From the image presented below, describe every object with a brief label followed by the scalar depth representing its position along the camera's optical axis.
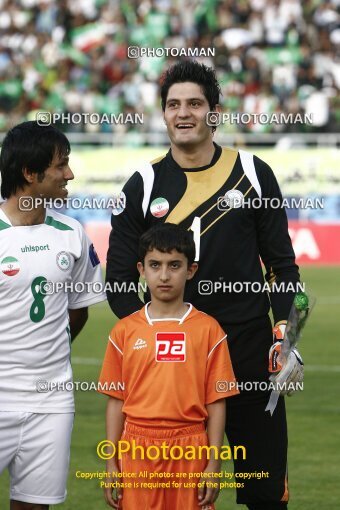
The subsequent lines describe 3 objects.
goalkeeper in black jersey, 10.29
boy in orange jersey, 9.51
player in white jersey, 9.73
